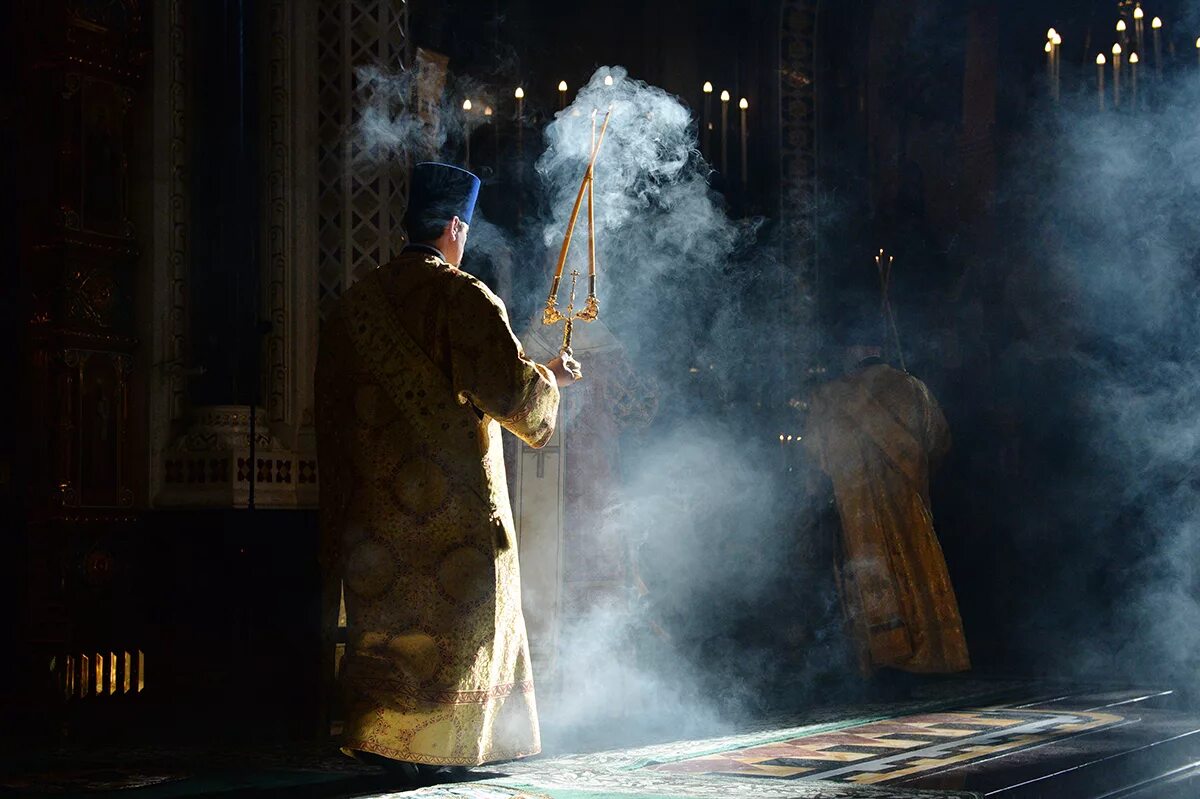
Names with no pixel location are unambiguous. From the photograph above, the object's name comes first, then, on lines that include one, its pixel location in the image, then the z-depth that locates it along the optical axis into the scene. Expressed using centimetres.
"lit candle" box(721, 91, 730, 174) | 875
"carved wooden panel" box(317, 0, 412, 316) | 640
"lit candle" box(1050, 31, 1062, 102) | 765
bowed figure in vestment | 693
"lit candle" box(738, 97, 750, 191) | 887
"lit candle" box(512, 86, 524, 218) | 686
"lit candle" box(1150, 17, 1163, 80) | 793
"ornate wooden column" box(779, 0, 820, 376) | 940
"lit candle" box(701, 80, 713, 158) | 888
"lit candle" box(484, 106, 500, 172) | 807
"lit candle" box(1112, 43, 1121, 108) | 781
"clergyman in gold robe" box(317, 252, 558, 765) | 410
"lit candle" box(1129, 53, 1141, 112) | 795
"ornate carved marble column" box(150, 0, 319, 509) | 602
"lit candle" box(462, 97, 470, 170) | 698
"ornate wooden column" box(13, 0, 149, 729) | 581
